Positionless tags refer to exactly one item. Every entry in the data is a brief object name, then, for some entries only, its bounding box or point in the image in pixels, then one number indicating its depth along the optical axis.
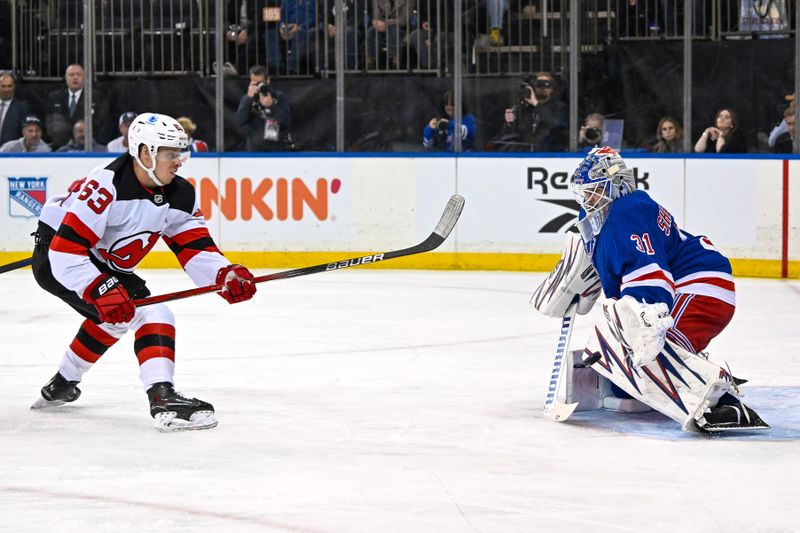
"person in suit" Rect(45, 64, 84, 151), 19.42
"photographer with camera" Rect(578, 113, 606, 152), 18.62
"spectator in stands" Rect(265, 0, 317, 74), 19.37
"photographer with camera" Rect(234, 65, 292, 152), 19.36
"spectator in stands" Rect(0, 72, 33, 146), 19.45
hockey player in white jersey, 7.90
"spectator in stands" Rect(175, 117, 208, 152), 19.36
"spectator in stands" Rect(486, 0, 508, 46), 18.87
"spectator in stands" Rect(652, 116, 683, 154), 18.16
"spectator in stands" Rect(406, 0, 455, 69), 18.92
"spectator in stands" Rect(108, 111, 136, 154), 19.50
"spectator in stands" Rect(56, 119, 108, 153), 19.44
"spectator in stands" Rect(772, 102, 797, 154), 17.69
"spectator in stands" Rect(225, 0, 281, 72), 19.41
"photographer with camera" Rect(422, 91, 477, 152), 18.92
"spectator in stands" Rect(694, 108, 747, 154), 17.94
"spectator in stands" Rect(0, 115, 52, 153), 19.34
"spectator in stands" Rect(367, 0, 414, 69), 19.03
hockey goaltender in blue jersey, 7.64
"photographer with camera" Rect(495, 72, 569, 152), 18.64
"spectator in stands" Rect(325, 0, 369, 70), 19.06
